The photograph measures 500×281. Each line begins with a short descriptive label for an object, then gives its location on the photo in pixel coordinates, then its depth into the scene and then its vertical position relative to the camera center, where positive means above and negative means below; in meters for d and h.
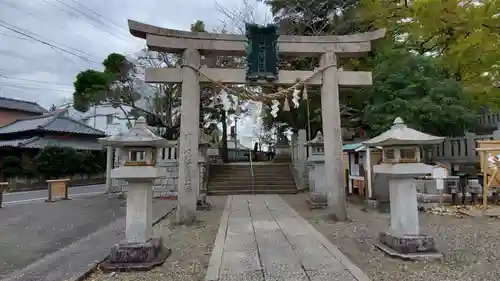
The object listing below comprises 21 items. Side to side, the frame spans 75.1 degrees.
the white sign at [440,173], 8.70 -0.22
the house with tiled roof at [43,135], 21.59 +2.52
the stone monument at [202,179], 9.95 -0.54
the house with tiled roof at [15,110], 30.67 +5.82
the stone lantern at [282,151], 20.46 +1.03
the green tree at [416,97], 10.60 +2.34
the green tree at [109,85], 18.25 +4.74
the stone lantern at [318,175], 9.92 -0.29
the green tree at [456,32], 8.45 +3.80
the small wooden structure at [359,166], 10.25 -0.02
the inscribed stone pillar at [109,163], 13.79 +0.20
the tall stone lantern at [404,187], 4.86 -0.35
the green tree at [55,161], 21.03 +0.51
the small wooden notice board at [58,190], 13.43 -0.88
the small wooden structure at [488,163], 8.45 +0.03
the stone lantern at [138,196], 4.59 -0.43
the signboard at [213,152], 19.55 +0.96
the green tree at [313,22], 15.71 +7.31
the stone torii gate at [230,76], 7.57 +2.21
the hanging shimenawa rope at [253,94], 7.69 +1.85
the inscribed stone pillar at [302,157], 15.10 +0.43
